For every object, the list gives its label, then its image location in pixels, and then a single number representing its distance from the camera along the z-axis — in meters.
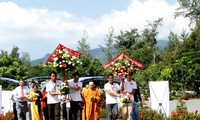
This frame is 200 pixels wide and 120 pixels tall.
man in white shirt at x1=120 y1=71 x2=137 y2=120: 13.20
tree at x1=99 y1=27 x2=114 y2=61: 72.12
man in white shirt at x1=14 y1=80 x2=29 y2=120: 14.61
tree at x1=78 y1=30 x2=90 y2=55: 73.25
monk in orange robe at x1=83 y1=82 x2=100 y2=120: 13.92
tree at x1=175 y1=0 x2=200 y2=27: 56.53
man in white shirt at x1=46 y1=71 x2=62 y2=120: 13.22
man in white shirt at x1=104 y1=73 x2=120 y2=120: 13.16
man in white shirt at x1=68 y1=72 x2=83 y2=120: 14.15
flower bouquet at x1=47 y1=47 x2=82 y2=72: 13.16
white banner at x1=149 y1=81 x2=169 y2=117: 15.16
